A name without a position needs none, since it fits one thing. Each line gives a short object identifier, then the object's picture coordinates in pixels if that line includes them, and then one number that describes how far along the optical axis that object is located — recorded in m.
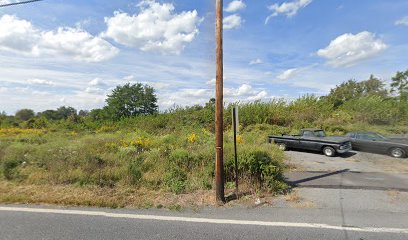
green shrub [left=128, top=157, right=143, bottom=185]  7.07
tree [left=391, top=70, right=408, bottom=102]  37.28
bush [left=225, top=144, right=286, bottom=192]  6.67
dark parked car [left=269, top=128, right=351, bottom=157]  12.80
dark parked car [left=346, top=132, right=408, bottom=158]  12.55
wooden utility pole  6.00
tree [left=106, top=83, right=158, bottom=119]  53.12
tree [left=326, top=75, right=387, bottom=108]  44.81
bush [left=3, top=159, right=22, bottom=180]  7.57
